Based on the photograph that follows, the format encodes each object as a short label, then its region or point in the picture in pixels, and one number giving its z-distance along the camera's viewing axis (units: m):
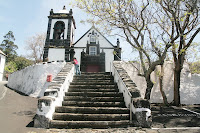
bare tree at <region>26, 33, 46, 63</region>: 29.76
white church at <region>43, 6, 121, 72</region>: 17.09
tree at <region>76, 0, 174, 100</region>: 7.51
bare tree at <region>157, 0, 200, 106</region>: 6.99
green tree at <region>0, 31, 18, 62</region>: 43.62
